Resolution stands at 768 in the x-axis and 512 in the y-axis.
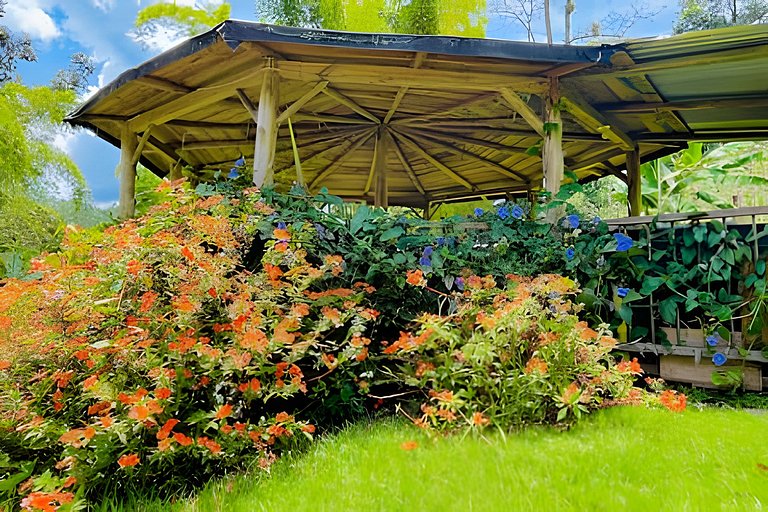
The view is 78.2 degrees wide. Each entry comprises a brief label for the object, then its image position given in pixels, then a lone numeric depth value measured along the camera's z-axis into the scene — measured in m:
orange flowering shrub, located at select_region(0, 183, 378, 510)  1.87
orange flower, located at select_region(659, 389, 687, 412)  2.20
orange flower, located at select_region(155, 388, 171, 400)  1.84
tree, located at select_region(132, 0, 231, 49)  12.73
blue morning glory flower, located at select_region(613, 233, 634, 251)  3.39
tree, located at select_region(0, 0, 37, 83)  11.84
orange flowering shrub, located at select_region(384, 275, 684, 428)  2.11
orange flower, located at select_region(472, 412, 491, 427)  1.91
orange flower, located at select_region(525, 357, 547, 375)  2.11
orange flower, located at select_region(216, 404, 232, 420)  1.85
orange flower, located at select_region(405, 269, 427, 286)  2.56
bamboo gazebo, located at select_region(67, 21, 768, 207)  3.42
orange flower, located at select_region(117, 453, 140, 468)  1.67
